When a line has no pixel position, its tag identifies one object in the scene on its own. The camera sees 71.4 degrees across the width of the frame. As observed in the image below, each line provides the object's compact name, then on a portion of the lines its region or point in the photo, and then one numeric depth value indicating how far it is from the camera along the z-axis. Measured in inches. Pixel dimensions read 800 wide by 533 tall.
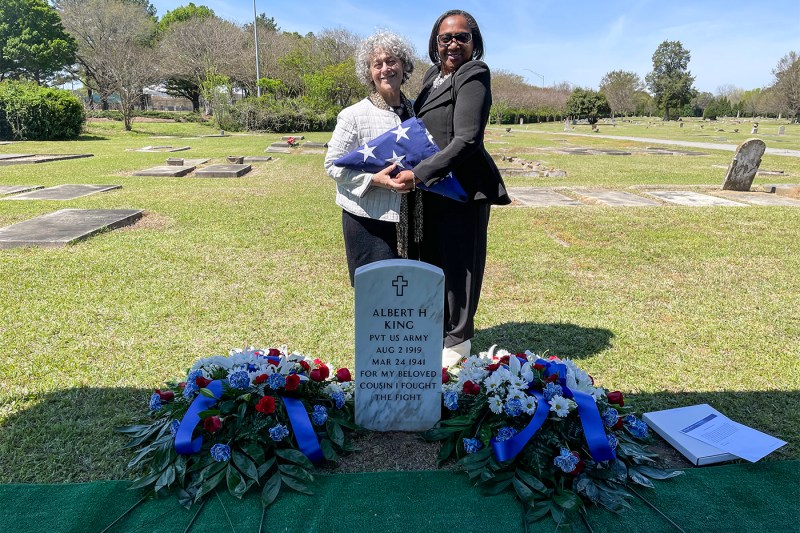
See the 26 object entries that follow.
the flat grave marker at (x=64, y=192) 343.1
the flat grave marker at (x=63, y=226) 229.3
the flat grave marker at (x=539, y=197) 358.9
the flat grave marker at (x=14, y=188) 362.5
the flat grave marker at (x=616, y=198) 360.5
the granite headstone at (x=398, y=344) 98.7
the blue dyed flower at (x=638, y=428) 101.6
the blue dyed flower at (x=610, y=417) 98.3
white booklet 100.6
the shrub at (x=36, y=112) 801.6
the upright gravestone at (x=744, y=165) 400.8
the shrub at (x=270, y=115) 1112.8
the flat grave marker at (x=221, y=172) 459.5
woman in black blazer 101.3
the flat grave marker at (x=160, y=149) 690.7
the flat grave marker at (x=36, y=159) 531.2
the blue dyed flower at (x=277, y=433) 94.9
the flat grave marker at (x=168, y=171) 455.2
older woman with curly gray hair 103.3
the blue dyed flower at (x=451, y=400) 105.5
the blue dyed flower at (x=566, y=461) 89.5
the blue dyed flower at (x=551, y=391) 98.1
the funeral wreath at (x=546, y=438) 90.4
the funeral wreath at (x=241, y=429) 92.1
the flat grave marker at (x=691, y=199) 362.9
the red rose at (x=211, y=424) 93.1
